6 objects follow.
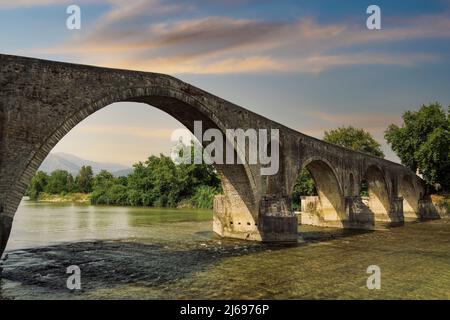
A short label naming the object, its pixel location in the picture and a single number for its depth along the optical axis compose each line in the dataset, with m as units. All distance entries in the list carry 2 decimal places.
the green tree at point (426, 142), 50.28
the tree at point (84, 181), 119.94
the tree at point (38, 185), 122.81
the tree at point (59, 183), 121.31
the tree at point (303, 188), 56.88
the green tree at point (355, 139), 64.38
